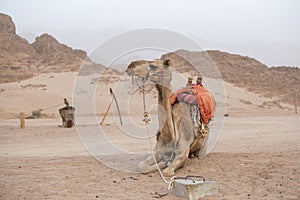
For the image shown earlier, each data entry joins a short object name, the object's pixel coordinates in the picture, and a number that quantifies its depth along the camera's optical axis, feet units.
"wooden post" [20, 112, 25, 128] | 66.49
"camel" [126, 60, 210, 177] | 22.41
